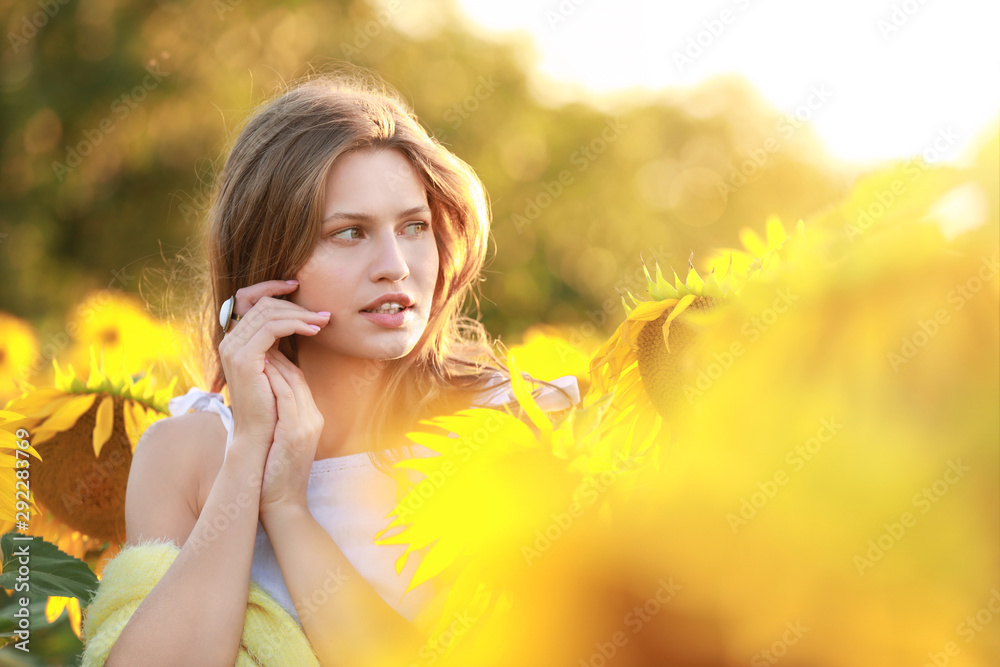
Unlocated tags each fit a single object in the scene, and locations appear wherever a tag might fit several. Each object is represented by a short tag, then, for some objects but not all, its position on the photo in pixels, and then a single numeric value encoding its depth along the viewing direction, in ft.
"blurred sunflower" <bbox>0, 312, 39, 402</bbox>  12.59
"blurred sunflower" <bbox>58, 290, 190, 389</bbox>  12.39
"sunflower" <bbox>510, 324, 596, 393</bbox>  11.42
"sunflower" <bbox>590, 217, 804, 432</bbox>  10.38
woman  11.08
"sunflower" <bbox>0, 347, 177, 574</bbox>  11.61
